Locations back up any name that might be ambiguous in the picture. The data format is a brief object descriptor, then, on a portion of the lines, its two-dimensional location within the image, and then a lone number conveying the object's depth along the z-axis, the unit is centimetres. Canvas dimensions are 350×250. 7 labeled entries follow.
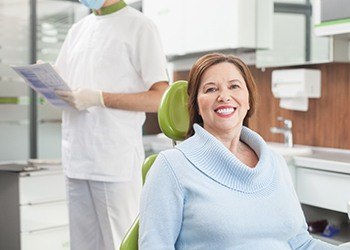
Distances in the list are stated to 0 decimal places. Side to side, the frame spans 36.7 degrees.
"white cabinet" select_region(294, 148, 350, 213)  244
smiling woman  124
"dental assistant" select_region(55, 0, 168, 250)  211
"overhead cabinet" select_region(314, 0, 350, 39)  250
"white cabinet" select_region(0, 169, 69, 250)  311
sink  280
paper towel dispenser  301
